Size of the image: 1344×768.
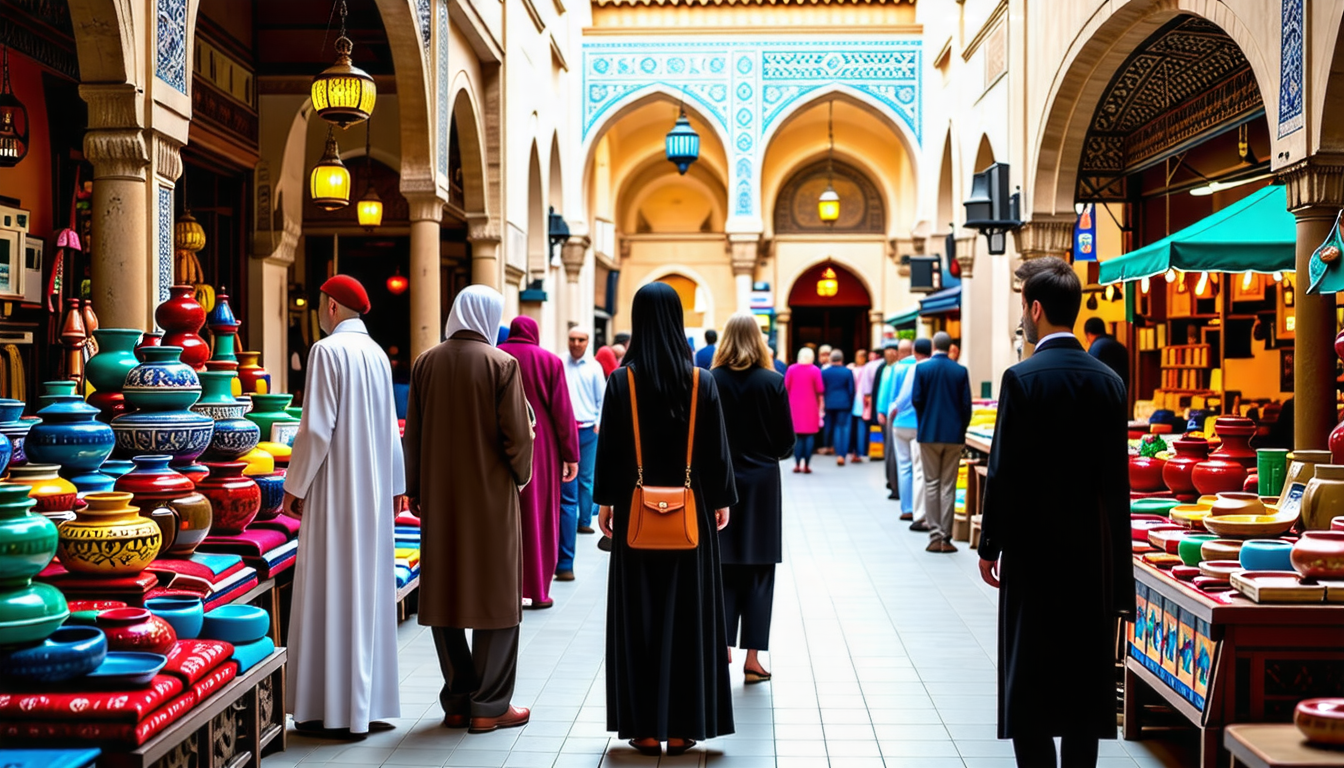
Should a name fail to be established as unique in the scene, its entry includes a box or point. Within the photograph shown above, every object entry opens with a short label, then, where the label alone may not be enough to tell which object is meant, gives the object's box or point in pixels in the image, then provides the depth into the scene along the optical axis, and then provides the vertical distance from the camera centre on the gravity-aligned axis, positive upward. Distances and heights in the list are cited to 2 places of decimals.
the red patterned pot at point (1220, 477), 5.29 -0.49
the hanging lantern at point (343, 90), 7.88 +1.82
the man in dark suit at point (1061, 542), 3.62 -0.52
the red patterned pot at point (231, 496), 4.82 -0.49
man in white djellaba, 4.52 -0.69
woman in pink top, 15.88 -0.45
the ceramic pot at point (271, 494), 5.25 -0.53
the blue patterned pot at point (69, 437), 4.02 -0.21
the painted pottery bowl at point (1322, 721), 2.70 -0.79
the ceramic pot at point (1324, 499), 4.17 -0.46
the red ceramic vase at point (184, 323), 5.04 +0.21
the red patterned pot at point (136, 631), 3.51 -0.74
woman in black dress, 4.29 -0.74
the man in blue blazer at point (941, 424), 9.14 -0.43
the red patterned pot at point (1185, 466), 5.61 -0.46
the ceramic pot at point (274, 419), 5.84 -0.22
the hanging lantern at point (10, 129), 7.52 +1.53
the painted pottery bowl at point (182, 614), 3.83 -0.76
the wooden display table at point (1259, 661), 3.79 -0.93
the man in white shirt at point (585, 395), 9.12 -0.19
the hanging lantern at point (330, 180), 10.21 +1.61
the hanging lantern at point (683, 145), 16.27 +3.00
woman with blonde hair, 5.36 -0.37
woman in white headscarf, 4.65 -0.51
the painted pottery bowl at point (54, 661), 3.16 -0.75
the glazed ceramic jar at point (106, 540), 3.80 -0.52
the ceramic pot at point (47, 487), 3.76 -0.35
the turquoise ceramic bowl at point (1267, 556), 4.12 -0.65
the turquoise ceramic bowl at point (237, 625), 4.02 -0.83
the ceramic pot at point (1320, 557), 3.75 -0.59
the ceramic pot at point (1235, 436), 5.40 -0.32
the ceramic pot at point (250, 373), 6.02 +0.00
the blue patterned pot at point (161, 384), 4.47 -0.04
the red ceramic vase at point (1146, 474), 6.05 -0.54
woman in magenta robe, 6.75 -0.35
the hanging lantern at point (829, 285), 23.41 +1.59
